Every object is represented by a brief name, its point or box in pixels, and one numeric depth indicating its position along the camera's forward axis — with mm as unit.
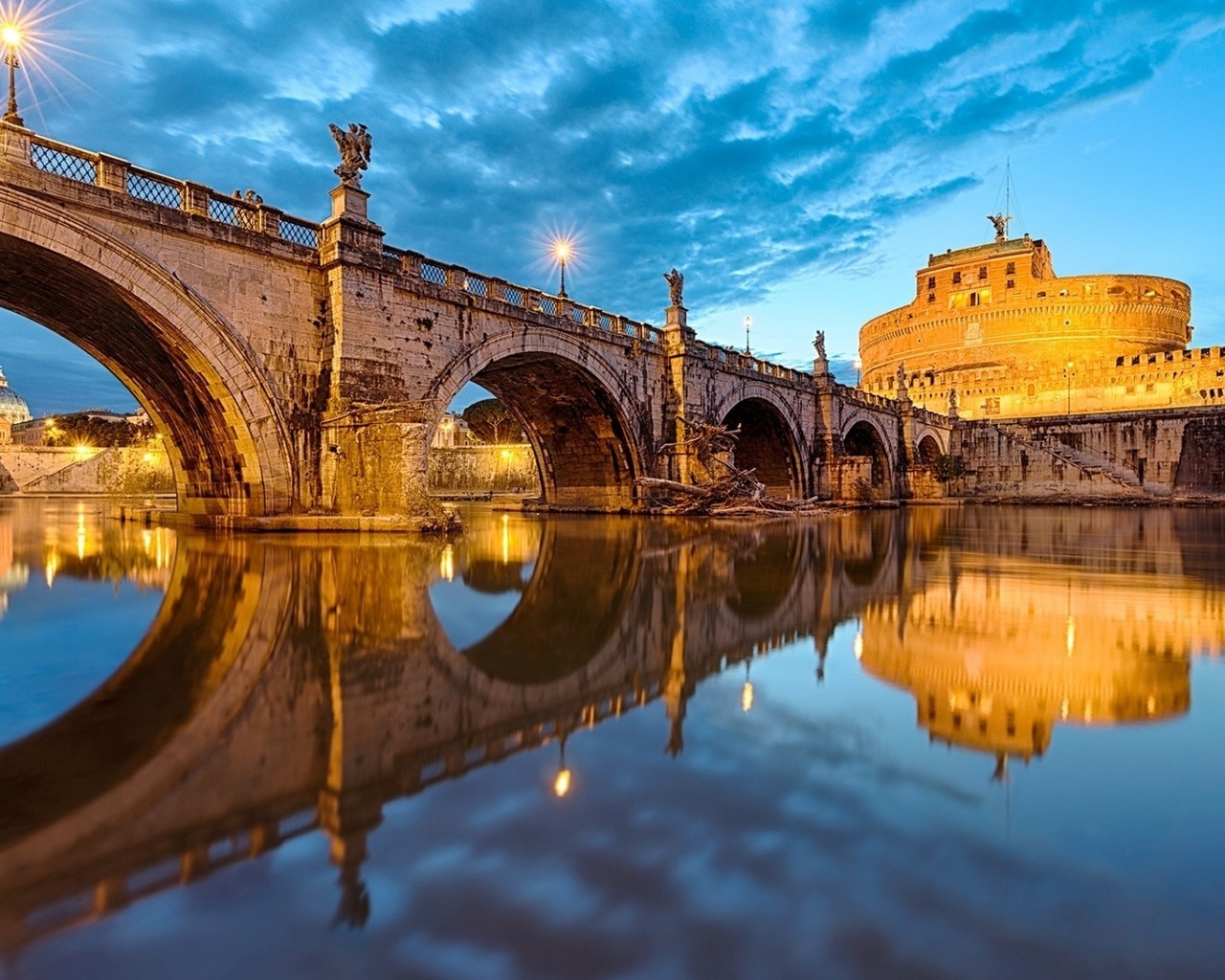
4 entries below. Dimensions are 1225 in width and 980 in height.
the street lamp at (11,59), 10383
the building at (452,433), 64125
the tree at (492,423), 58781
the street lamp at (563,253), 22156
